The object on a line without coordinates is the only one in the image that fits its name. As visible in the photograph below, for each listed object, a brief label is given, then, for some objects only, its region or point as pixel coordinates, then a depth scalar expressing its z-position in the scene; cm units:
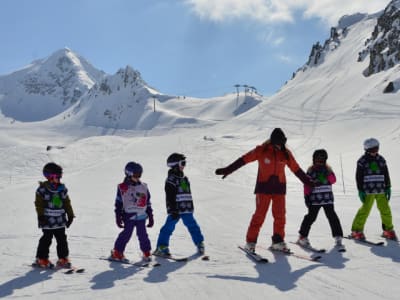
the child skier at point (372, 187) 752
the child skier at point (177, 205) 671
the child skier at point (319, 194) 718
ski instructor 673
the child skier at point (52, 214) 611
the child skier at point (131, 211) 647
